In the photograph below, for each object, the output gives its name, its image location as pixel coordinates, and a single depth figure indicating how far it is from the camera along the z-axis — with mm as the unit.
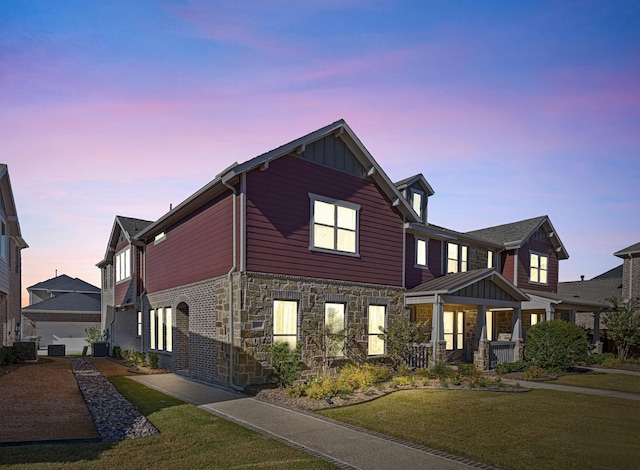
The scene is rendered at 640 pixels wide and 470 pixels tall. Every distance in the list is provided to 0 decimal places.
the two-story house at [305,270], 15789
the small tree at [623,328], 26547
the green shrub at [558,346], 20672
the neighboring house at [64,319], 42031
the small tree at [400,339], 18938
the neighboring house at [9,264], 22703
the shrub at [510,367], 19758
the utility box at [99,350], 30562
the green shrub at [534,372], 18766
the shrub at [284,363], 14797
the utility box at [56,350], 31362
